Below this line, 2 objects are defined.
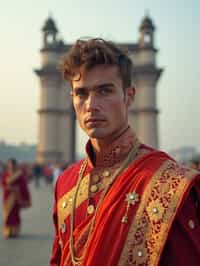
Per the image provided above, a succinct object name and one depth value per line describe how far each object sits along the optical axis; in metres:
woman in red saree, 9.55
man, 1.59
